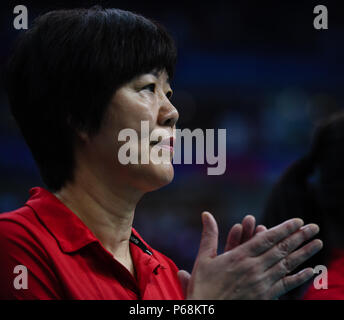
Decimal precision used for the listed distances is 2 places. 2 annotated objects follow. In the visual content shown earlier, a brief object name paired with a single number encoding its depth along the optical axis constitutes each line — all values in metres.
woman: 2.99
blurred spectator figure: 3.31
